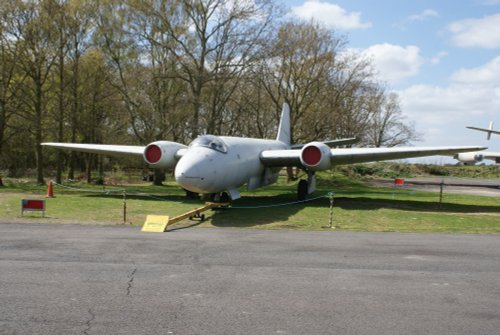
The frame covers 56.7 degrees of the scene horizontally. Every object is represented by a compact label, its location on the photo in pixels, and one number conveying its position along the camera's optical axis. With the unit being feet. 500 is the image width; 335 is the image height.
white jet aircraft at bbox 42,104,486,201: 49.36
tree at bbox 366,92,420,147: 216.95
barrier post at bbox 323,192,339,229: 44.33
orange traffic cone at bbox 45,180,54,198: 66.30
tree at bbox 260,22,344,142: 123.24
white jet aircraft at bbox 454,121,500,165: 169.06
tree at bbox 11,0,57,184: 91.61
